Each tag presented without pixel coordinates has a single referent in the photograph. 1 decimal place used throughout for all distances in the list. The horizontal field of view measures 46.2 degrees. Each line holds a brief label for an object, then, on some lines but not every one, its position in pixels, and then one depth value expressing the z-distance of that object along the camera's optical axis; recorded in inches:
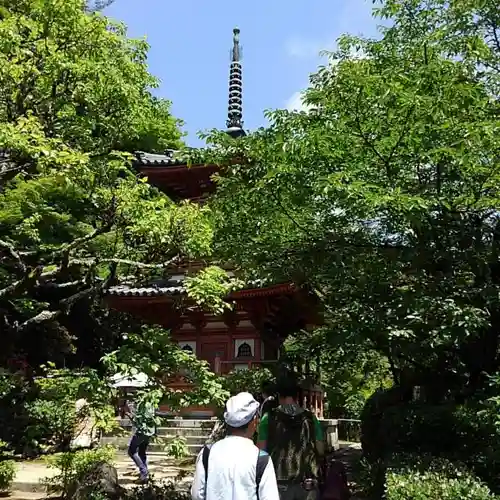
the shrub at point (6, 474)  387.2
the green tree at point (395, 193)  245.1
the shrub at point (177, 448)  275.0
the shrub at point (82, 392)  281.1
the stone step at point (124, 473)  397.7
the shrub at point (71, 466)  342.0
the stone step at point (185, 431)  582.1
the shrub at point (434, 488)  227.5
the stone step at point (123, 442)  571.8
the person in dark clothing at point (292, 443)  188.7
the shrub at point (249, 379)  419.2
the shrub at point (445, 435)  270.2
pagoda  639.8
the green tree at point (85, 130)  301.3
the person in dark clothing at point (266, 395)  314.2
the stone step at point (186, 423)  569.6
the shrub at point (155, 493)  317.4
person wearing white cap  117.4
